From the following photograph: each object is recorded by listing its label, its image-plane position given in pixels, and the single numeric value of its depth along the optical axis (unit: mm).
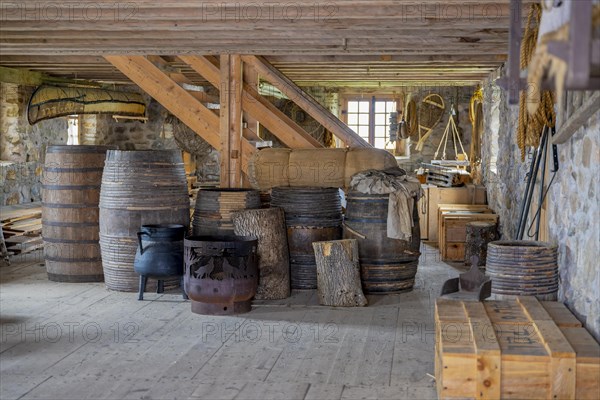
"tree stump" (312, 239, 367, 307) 6457
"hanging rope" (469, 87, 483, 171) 12047
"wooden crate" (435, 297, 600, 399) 3496
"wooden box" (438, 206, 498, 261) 8969
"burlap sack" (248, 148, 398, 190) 7363
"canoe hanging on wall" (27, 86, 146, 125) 11297
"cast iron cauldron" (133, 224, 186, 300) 6488
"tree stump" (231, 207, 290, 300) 6500
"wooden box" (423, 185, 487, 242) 10484
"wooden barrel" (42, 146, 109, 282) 7191
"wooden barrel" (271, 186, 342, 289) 6980
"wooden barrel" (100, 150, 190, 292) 6770
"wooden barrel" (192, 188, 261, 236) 6742
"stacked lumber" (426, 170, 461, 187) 10703
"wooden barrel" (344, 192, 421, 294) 6871
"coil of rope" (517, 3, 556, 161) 4605
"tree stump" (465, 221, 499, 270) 8406
